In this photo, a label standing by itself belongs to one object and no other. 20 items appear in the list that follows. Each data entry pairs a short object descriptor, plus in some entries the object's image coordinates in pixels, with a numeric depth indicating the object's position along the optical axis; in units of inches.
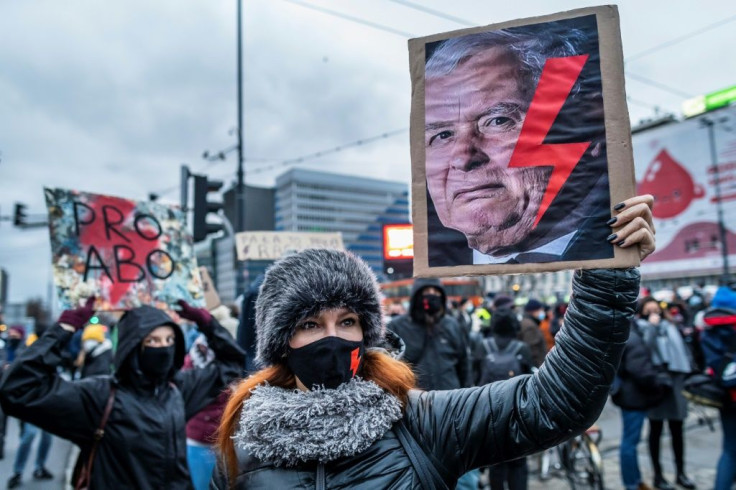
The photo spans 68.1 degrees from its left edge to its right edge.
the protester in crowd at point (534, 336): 277.6
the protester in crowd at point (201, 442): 174.2
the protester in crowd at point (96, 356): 268.2
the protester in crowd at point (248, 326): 151.9
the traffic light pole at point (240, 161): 428.1
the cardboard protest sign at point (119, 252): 142.1
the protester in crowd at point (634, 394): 210.8
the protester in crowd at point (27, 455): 282.7
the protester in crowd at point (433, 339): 181.6
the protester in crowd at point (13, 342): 387.2
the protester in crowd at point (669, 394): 225.5
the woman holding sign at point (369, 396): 55.4
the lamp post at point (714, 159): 1533.0
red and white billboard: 1565.0
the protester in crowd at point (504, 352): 208.2
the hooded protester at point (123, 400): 111.3
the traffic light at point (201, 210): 323.6
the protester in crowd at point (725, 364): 174.4
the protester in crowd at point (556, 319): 398.5
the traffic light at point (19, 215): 757.0
